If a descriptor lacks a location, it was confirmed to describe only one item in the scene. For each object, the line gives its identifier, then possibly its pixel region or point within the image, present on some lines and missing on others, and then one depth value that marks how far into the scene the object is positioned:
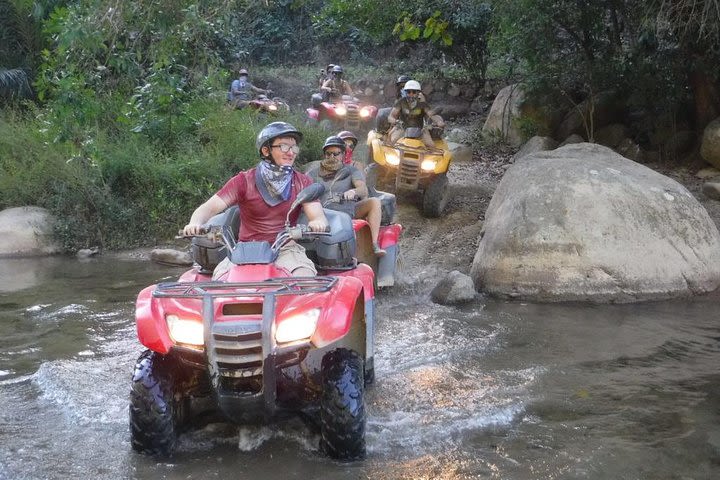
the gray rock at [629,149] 12.56
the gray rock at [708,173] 11.34
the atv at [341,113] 15.36
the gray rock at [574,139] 13.51
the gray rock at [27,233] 10.32
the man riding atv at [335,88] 15.96
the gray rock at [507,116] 14.71
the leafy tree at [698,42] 9.73
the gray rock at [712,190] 10.20
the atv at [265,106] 15.37
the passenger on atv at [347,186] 7.31
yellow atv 9.95
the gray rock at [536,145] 13.43
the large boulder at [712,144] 11.32
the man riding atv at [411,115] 10.45
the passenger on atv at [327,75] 16.36
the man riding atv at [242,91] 16.11
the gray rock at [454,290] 7.47
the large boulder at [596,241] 7.41
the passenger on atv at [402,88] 10.51
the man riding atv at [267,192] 4.65
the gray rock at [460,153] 14.09
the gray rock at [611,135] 13.23
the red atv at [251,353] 3.54
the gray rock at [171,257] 9.69
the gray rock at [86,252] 10.26
